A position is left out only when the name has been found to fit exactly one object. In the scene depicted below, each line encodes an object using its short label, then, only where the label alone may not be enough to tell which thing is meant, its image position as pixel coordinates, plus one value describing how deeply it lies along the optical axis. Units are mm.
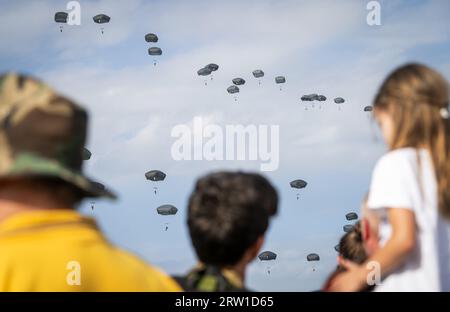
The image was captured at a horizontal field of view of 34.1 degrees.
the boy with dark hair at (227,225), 4293
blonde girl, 4867
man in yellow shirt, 2939
